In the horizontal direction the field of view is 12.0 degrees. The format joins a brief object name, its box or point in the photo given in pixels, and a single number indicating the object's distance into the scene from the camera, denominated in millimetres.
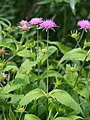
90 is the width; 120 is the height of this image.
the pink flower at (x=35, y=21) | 1258
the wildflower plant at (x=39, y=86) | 1153
